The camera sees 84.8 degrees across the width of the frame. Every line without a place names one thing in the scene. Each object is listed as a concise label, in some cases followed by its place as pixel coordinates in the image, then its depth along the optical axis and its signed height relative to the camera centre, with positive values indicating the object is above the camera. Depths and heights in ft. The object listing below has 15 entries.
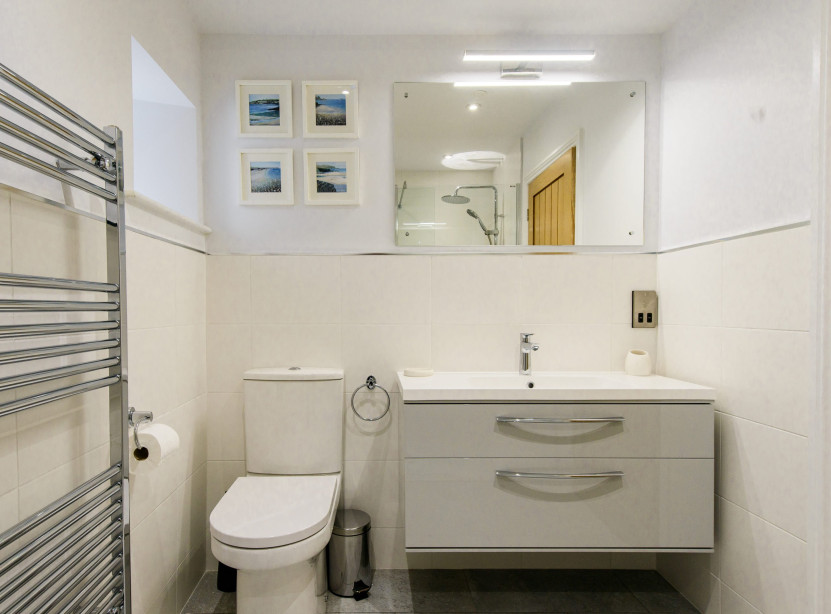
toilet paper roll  4.23 -1.40
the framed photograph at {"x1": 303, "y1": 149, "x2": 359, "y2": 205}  6.42 +1.74
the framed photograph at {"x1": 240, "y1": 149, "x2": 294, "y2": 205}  6.39 +1.74
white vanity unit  4.96 -1.84
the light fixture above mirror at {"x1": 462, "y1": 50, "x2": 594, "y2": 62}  6.22 +3.37
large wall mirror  6.45 +1.94
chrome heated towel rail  2.69 -0.50
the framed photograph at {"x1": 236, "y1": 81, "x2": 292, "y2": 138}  6.35 +2.69
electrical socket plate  6.44 -0.11
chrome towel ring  6.32 -1.16
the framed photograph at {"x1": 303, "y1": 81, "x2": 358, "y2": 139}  6.38 +2.68
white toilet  4.37 -2.21
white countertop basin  4.96 -1.01
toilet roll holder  4.25 -1.12
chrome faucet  6.19 -0.70
